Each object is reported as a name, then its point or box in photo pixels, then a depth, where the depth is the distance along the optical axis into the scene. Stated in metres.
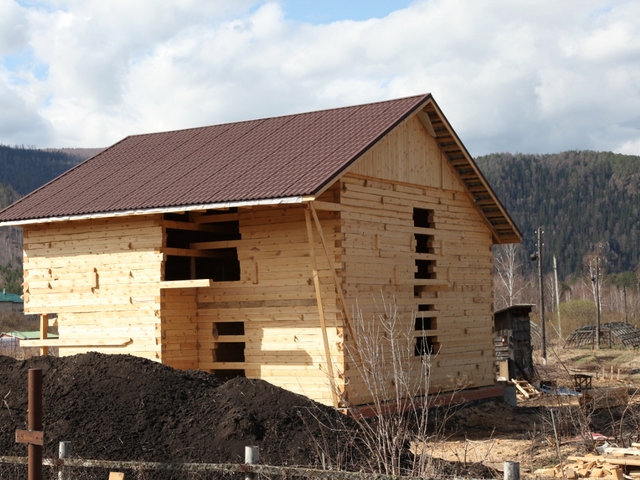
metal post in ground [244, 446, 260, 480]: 9.76
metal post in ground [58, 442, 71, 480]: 10.80
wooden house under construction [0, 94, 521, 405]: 19.64
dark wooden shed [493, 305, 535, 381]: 33.00
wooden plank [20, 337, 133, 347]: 21.17
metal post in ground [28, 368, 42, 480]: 8.82
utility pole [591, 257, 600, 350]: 50.75
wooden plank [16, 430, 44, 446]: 8.80
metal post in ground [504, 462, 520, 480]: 8.34
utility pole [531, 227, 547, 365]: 40.49
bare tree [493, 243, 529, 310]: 66.00
